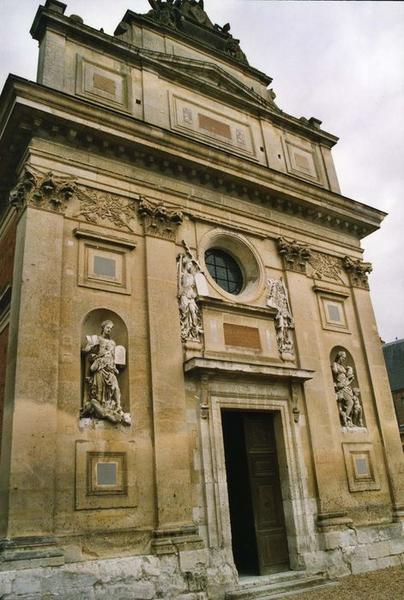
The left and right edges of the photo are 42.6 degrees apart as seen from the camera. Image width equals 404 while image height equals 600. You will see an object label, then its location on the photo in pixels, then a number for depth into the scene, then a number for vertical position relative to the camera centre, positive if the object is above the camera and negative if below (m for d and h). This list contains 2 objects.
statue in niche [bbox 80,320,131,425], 9.02 +2.24
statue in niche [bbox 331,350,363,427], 12.66 +2.30
